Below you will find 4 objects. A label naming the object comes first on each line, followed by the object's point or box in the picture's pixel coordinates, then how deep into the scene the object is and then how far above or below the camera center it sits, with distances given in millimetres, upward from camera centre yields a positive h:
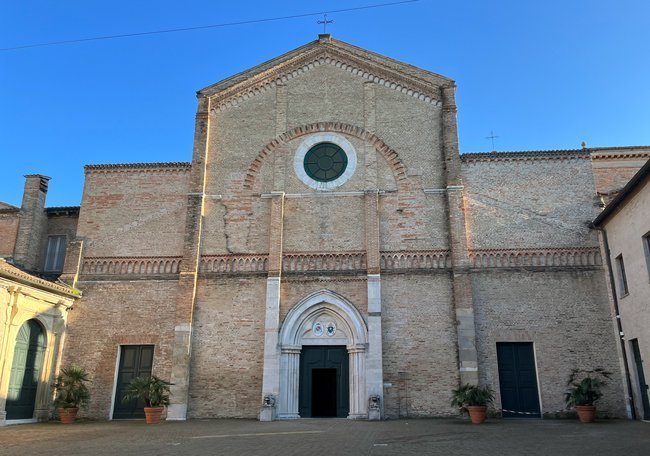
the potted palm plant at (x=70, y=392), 17000 +17
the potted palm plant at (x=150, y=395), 16500 -55
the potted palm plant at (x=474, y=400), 15266 -136
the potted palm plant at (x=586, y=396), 15575 -10
